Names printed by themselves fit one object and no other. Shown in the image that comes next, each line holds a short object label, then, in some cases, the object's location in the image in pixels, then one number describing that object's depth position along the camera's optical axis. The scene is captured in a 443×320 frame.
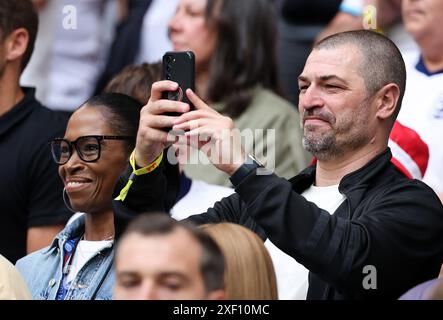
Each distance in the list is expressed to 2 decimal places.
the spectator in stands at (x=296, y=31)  12.86
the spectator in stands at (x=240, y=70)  11.55
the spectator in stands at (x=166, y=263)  6.24
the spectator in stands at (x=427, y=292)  6.79
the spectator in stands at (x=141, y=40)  13.34
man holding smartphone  7.48
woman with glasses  8.91
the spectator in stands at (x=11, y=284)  7.42
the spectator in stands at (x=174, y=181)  9.34
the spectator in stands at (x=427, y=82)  9.86
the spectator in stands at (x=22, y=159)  10.43
